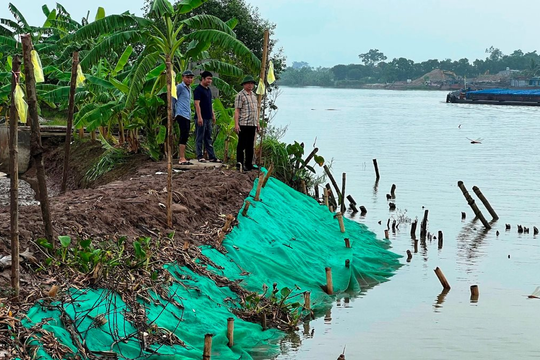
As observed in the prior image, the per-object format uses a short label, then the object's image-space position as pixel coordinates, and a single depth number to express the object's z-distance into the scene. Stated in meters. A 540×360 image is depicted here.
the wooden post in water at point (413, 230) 16.10
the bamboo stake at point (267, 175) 13.41
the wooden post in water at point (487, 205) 17.32
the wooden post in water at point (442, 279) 12.06
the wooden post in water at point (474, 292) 12.09
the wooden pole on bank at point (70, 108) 11.66
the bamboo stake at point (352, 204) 19.41
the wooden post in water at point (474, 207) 17.36
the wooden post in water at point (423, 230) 16.05
